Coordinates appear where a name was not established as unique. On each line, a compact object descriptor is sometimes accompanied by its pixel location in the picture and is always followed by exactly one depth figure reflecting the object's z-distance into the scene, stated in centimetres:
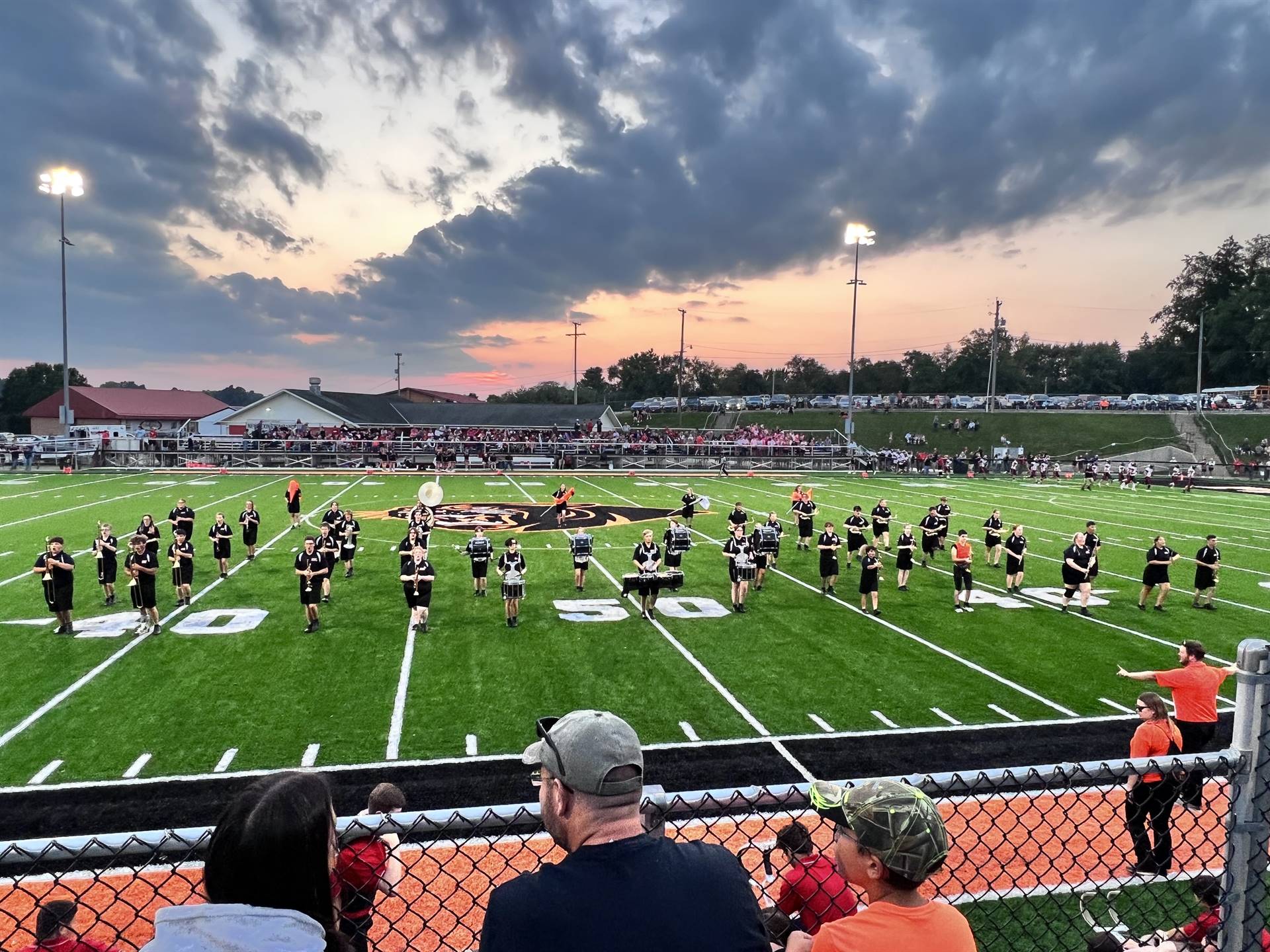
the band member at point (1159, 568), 1493
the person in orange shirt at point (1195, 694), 694
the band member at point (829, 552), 1623
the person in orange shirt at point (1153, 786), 591
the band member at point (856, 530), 1909
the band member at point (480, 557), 1541
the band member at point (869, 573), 1484
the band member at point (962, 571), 1538
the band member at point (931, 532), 1933
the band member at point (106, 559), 1411
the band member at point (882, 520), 1998
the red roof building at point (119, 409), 7062
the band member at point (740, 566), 1495
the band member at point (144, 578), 1225
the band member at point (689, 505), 2302
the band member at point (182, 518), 1562
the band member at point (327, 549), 1388
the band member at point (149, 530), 1412
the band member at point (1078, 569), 1493
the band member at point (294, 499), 2152
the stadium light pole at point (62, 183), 3800
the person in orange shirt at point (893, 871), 210
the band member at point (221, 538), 1642
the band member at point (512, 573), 1359
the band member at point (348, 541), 1689
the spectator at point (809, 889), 362
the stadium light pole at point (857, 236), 4653
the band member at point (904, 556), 1697
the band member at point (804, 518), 2152
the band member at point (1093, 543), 1496
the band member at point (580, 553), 1600
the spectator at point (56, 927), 339
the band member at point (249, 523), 1816
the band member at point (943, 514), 1953
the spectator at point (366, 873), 305
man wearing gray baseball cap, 173
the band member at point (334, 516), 1616
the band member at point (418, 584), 1308
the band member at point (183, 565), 1439
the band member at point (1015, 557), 1644
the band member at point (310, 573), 1271
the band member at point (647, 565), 1424
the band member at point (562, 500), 2367
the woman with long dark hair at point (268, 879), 162
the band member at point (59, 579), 1222
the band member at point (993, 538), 1930
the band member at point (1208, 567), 1500
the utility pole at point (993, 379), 6881
